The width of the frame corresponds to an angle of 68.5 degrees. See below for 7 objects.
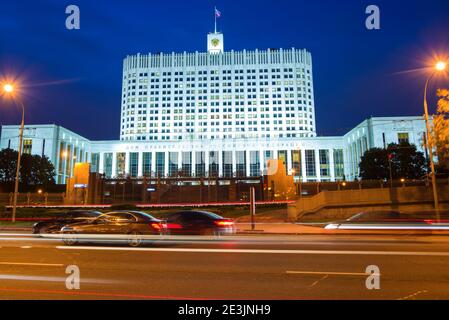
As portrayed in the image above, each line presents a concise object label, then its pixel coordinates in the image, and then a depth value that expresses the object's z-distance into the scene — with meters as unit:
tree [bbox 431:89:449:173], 21.48
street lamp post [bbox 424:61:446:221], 20.41
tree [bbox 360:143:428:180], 65.44
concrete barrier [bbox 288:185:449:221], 26.31
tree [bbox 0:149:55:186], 69.81
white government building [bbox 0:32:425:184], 111.25
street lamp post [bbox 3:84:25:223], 23.28
